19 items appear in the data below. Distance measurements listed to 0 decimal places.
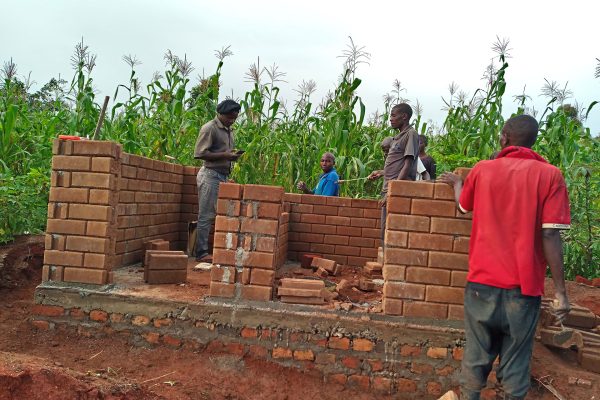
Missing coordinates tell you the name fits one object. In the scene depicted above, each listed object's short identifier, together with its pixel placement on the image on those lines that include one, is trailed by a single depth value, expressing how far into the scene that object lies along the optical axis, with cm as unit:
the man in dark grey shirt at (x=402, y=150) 452
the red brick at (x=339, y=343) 326
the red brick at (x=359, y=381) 326
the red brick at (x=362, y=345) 324
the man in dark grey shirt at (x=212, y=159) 482
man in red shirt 235
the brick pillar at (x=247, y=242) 336
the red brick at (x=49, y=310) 351
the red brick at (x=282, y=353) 332
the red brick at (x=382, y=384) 324
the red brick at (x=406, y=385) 322
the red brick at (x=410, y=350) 321
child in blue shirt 616
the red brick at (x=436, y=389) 319
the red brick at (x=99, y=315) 349
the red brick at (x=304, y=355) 330
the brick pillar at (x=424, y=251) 317
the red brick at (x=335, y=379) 328
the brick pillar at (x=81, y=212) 350
